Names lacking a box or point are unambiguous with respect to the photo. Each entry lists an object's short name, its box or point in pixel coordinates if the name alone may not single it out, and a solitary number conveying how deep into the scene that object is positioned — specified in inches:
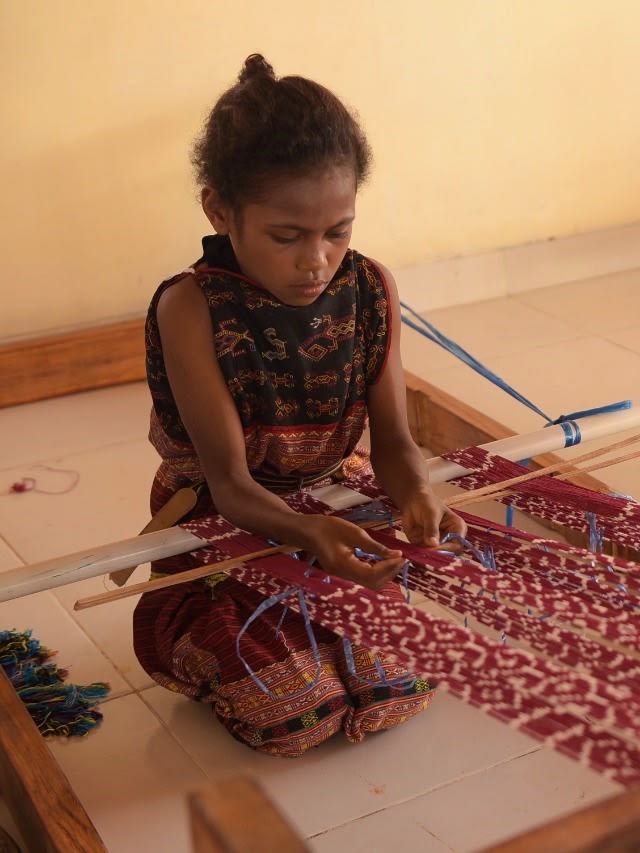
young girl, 61.1
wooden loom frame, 52.3
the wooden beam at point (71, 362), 117.6
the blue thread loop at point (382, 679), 62.6
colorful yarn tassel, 68.1
